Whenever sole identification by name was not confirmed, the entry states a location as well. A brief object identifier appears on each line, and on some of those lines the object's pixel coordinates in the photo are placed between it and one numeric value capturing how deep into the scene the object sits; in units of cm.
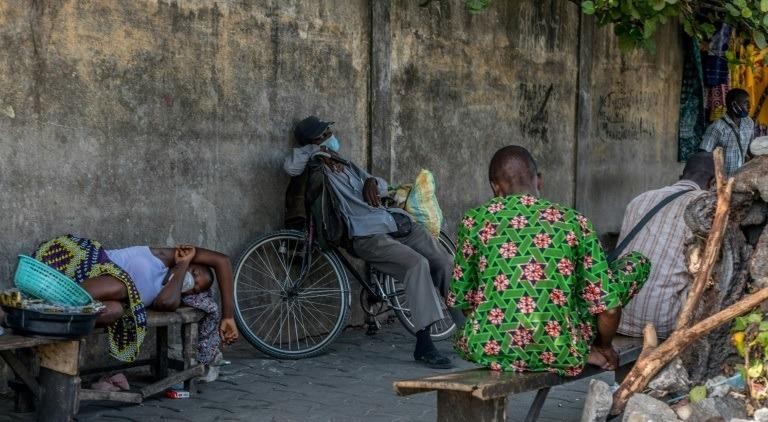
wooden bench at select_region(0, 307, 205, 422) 518
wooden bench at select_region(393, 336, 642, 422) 437
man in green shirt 449
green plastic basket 527
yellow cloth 1324
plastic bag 770
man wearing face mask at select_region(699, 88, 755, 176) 1196
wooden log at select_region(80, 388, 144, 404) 541
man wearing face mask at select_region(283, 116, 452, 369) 710
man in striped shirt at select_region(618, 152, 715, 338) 535
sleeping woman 561
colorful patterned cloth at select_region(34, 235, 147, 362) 565
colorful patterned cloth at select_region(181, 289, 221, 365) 622
